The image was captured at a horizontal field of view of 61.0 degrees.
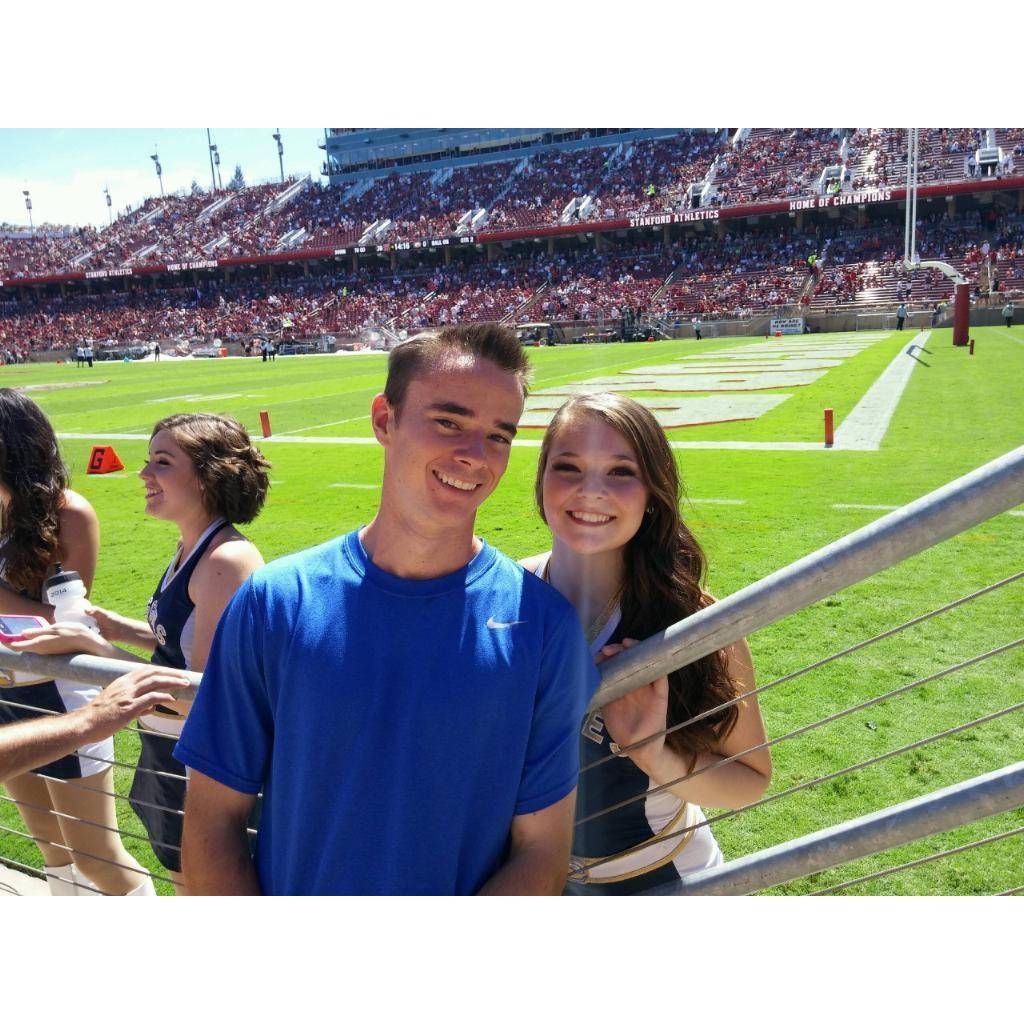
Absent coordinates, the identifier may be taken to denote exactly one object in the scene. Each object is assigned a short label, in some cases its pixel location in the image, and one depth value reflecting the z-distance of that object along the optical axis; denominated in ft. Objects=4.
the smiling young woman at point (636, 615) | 5.09
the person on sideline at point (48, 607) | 8.83
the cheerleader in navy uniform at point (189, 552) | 7.48
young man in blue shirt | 4.02
